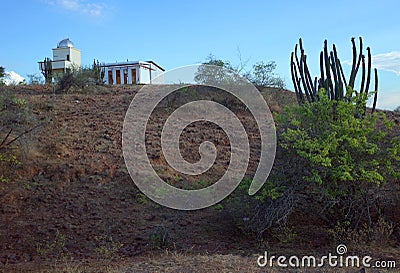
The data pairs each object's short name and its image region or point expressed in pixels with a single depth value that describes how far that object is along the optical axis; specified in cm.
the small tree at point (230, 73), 1478
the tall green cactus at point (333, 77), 730
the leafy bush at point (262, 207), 556
